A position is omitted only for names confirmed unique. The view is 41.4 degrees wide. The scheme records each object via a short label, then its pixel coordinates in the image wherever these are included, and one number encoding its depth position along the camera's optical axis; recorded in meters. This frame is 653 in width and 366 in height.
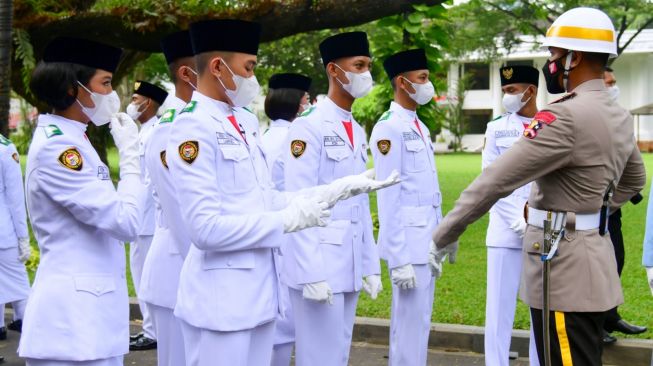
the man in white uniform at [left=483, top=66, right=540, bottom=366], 5.96
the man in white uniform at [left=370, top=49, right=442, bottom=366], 5.39
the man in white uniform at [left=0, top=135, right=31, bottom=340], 7.11
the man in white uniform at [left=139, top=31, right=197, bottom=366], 4.64
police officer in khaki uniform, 3.50
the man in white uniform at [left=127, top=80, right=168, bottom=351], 6.55
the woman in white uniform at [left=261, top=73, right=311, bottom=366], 5.41
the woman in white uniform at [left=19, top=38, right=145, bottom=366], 3.49
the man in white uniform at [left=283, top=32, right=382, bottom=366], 4.65
